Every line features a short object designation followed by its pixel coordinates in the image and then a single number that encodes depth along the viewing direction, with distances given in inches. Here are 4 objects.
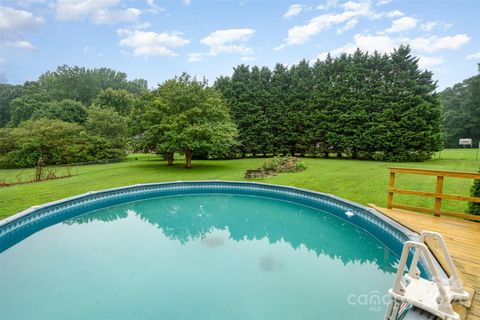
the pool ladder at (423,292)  85.8
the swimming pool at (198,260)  135.4
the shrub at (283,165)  545.4
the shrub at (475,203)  189.7
